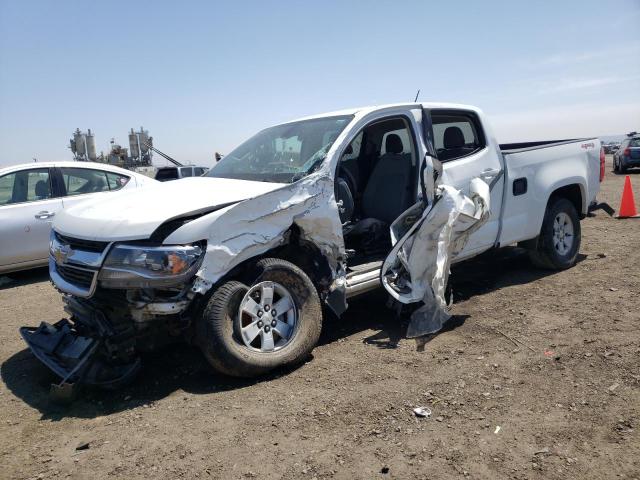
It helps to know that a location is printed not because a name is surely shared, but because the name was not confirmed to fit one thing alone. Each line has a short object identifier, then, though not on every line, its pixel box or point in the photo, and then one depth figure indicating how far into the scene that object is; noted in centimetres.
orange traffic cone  952
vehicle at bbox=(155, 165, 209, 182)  1558
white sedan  668
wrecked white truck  339
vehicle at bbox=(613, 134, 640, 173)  2078
